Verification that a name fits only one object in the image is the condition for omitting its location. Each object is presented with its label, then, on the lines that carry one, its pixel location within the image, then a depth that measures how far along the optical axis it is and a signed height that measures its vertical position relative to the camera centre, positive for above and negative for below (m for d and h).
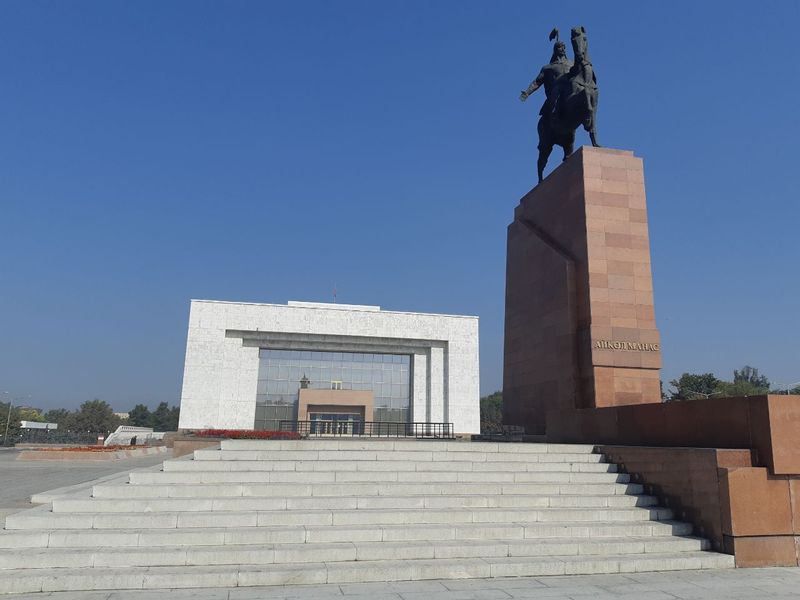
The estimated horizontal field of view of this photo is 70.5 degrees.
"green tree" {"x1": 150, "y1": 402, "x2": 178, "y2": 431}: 132.25 -1.18
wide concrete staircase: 5.73 -1.27
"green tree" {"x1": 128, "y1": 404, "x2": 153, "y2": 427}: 138.39 -0.83
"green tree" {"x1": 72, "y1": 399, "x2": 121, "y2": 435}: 95.84 -1.11
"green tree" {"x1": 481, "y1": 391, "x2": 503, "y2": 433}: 93.26 +2.54
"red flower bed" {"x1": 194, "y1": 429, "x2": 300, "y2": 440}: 22.59 -0.81
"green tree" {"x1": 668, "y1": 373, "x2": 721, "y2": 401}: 55.94 +4.15
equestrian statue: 13.98 +8.38
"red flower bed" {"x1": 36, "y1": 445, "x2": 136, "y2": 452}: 23.19 -1.53
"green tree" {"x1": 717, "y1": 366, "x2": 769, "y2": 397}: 55.24 +3.92
